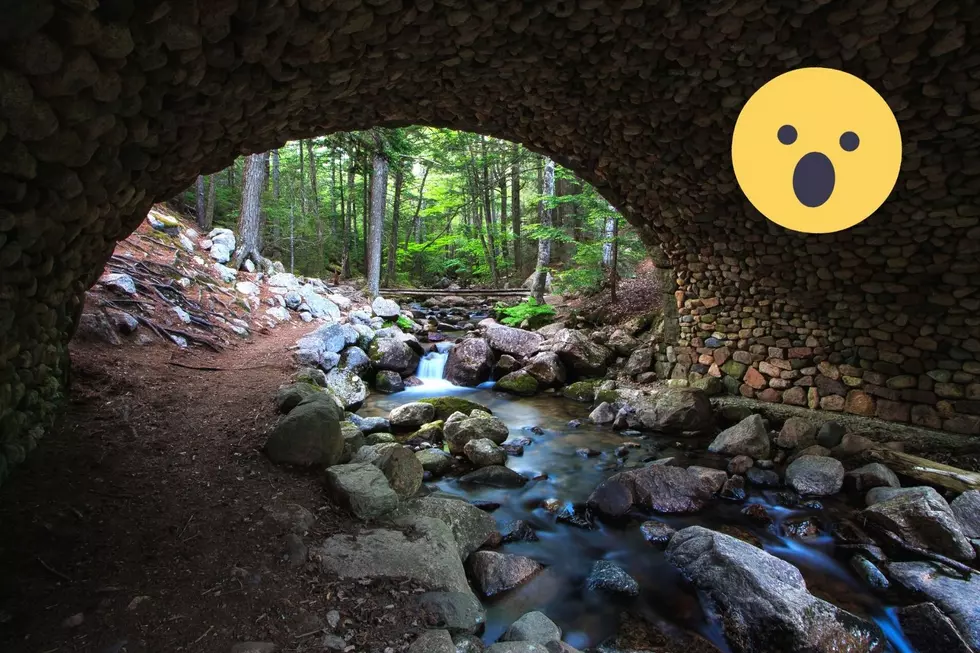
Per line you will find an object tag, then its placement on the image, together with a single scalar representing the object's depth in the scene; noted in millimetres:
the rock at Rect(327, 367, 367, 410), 6834
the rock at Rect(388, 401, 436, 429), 6312
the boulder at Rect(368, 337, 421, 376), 8906
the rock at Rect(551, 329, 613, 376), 8641
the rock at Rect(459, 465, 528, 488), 5008
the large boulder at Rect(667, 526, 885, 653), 2756
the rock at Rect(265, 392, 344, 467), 3646
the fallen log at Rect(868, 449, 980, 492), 4469
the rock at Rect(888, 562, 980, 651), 2912
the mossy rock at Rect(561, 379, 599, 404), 8008
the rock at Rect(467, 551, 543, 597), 3258
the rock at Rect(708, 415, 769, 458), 5660
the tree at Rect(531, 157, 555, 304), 12492
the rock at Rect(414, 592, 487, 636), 2508
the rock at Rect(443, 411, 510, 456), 5645
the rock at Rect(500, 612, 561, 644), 2676
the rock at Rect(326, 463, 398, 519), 3295
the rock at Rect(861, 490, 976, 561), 3617
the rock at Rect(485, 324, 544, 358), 9414
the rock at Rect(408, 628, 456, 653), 2189
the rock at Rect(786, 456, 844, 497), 4781
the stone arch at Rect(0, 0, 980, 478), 1954
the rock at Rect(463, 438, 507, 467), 5324
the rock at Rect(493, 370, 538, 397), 8452
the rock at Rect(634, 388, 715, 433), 6574
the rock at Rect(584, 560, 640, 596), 3435
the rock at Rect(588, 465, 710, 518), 4488
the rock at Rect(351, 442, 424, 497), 3820
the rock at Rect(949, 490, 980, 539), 3922
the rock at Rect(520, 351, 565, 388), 8531
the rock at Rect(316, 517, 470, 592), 2725
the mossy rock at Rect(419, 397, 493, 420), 6746
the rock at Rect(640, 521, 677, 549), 4004
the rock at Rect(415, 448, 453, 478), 5102
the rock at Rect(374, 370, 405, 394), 8328
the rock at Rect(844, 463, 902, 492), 4691
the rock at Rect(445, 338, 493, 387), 8977
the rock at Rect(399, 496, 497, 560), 3490
